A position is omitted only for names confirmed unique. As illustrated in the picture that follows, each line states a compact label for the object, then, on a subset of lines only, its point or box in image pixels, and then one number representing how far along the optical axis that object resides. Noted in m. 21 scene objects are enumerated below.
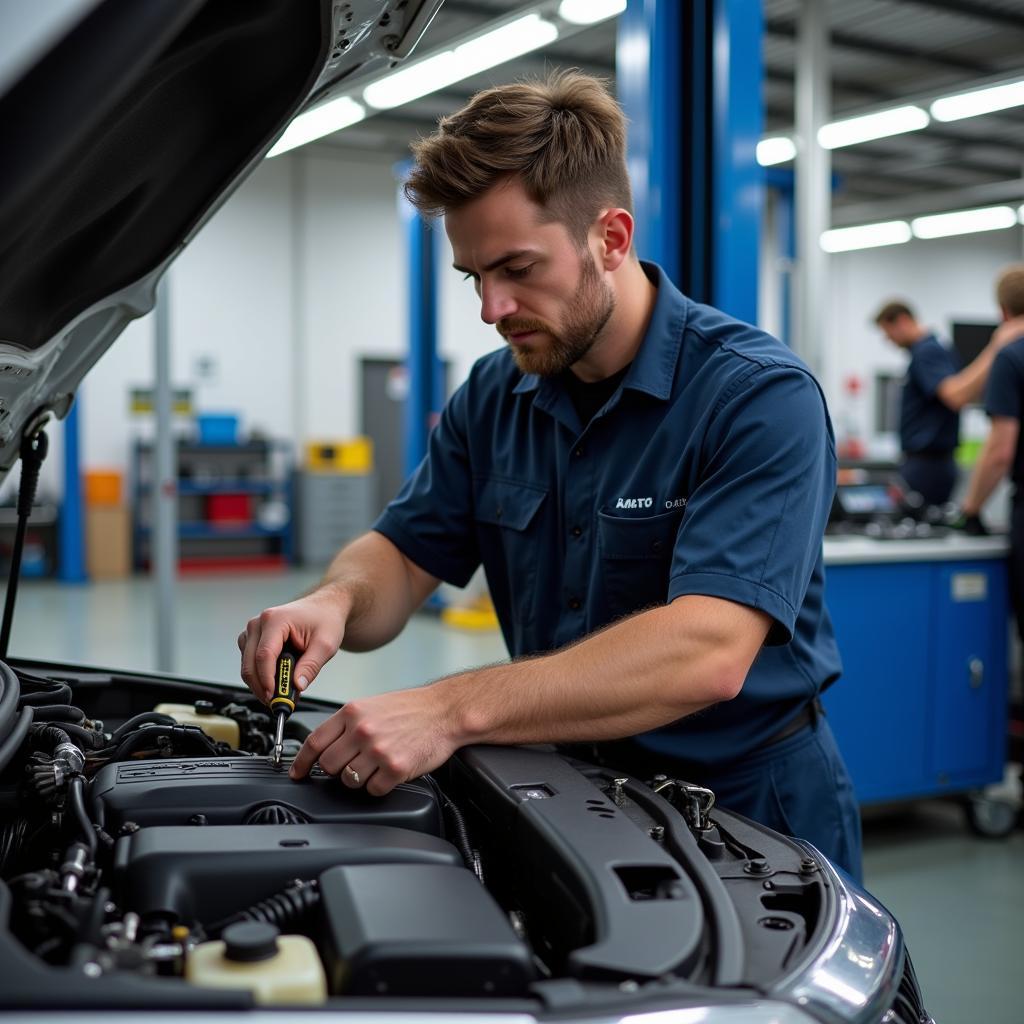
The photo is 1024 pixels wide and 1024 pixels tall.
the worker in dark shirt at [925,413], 5.68
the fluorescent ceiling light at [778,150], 8.47
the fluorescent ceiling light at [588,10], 4.96
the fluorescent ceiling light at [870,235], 10.48
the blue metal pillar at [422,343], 7.52
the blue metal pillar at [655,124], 2.77
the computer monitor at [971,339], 5.43
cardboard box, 9.01
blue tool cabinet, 3.25
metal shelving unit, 9.48
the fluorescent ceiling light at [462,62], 5.44
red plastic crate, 9.66
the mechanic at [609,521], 1.20
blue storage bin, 9.55
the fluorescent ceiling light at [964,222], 9.83
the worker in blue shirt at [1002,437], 3.70
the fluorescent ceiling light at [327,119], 6.77
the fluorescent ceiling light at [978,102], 6.26
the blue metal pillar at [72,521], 8.62
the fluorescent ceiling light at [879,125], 7.18
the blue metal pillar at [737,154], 2.69
